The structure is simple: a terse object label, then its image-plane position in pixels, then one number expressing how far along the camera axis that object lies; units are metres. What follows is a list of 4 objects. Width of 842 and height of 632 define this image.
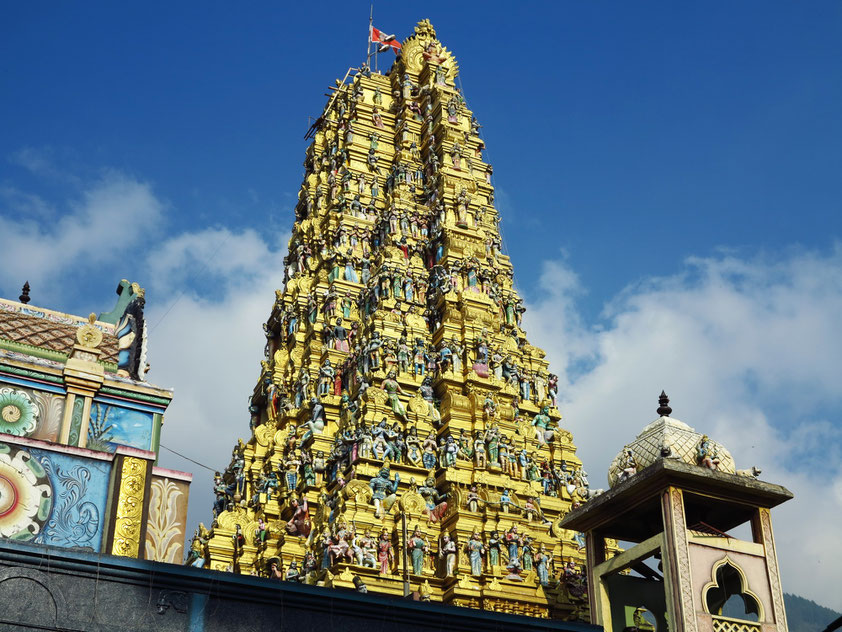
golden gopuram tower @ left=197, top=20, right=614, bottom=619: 29.66
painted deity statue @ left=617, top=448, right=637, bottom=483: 19.33
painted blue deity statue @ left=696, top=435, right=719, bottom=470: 18.52
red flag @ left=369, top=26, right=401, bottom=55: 54.19
